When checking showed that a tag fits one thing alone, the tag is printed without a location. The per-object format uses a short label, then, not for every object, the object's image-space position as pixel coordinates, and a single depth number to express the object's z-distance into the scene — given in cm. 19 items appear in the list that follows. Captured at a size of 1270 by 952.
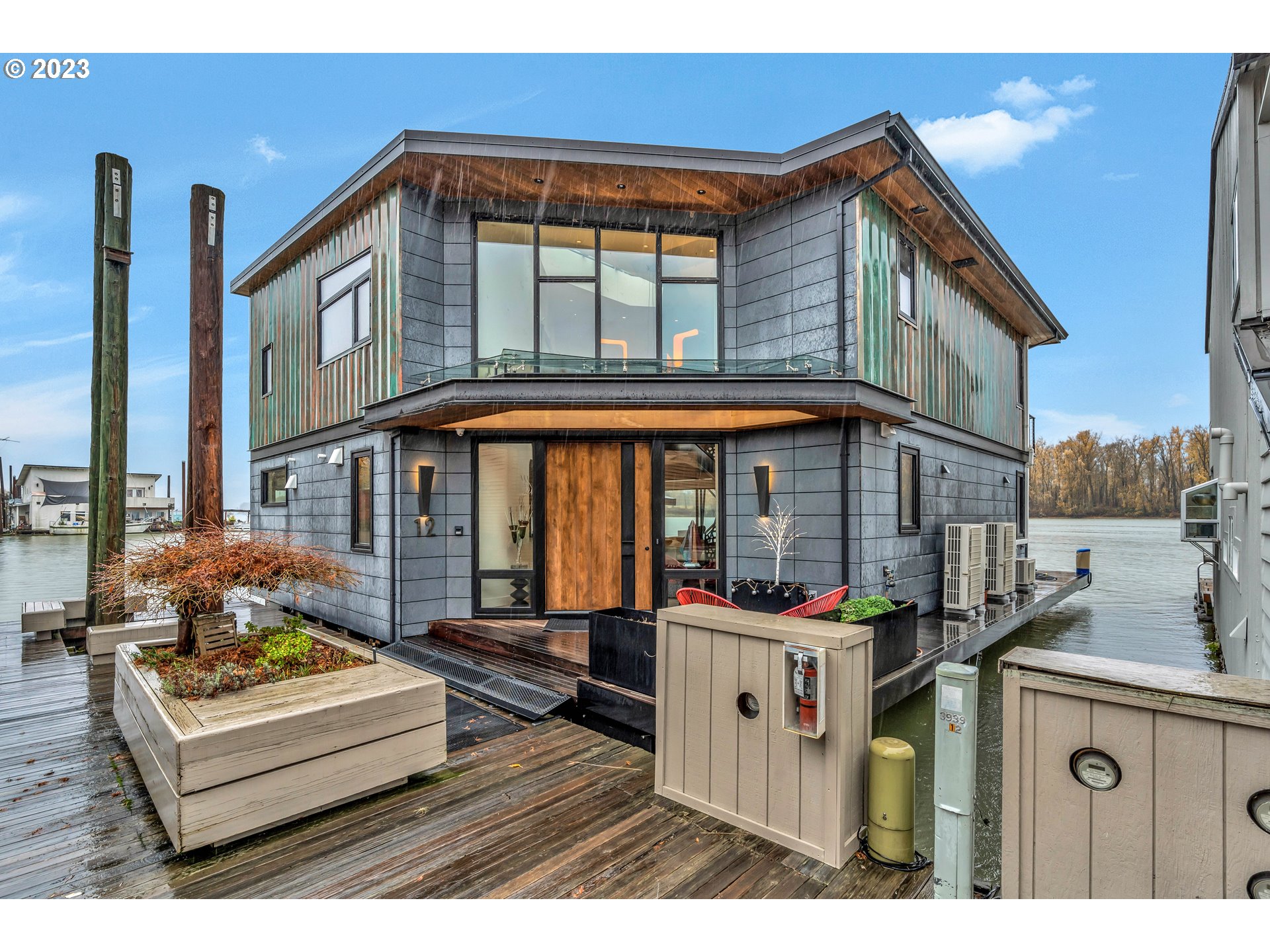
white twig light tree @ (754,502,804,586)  738
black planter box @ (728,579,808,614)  624
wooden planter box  267
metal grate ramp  465
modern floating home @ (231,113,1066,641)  666
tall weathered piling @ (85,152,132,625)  680
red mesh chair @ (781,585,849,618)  484
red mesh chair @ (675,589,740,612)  455
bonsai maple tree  387
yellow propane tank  252
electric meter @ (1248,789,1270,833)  160
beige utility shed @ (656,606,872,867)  253
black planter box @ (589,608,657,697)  437
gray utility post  221
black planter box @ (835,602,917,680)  502
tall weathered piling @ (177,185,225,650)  571
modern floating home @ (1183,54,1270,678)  359
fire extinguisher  249
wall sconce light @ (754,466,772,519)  760
